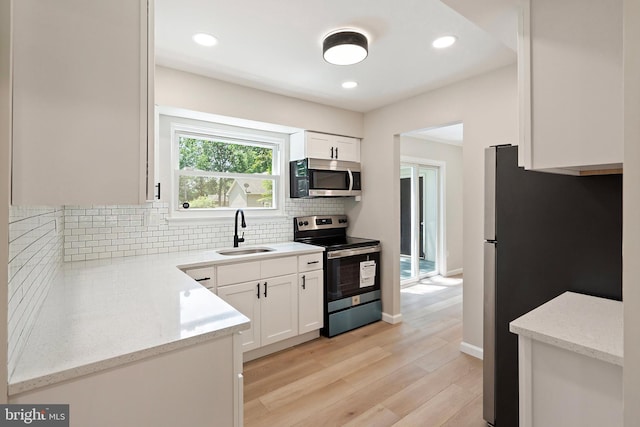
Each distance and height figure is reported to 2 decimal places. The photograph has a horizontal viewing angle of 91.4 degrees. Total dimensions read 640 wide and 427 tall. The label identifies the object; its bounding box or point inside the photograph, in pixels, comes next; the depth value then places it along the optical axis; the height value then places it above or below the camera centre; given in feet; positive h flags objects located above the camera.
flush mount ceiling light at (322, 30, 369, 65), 6.57 +3.64
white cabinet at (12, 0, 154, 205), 2.88 +1.17
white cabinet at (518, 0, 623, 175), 3.72 +1.69
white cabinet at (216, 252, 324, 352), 8.46 -2.26
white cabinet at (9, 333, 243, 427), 2.93 -1.83
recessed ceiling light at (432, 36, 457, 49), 6.93 +3.98
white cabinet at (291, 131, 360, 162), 11.12 +2.63
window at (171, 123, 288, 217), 9.81 +1.60
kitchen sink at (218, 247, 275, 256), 9.74 -1.09
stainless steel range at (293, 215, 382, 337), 10.38 -2.05
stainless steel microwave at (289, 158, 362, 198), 10.94 +1.43
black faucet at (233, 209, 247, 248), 9.95 -0.56
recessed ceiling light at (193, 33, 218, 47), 6.78 +3.96
